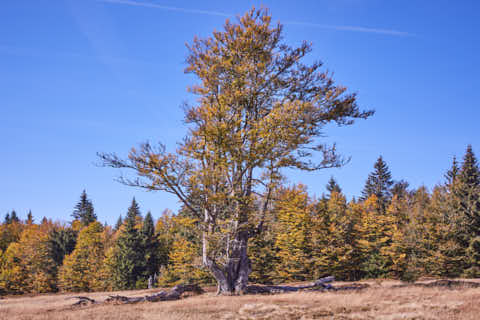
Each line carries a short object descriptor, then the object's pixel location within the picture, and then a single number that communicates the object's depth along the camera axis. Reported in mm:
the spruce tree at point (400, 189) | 66188
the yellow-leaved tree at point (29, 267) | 58750
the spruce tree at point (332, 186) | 70950
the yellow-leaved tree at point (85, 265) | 54625
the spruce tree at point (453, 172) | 49938
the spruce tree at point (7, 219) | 109550
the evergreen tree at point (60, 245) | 62938
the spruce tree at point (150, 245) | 51250
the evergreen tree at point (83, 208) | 83788
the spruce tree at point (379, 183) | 66625
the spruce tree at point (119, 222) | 95950
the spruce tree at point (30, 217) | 115688
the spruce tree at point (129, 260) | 48625
